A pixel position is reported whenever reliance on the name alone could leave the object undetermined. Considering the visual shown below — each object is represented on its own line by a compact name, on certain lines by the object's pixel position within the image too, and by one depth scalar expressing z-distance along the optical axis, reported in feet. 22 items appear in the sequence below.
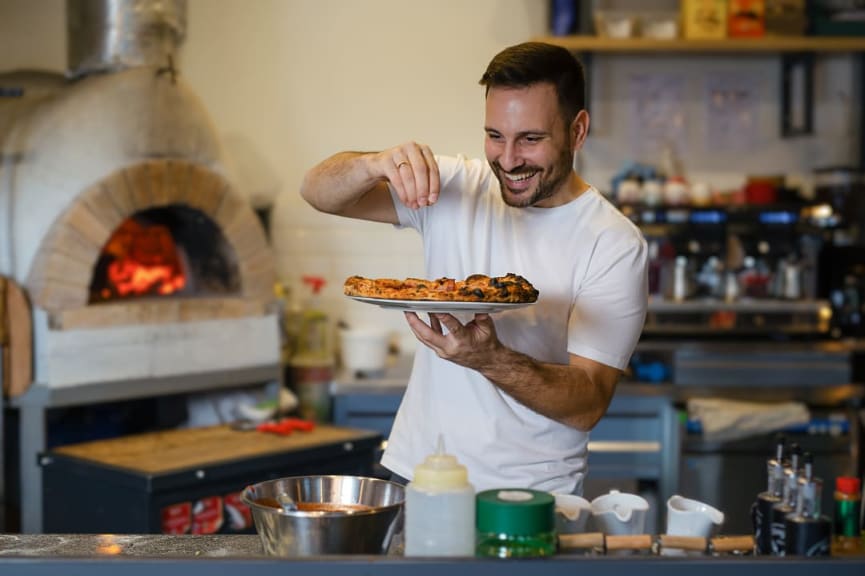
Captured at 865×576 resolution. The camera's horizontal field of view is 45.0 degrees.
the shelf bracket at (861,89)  16.08
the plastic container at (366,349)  14.14
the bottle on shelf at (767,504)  4.83
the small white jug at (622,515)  4.98
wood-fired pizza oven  11.44
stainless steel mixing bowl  4.71
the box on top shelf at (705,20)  15.11
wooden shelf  15.06
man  6.66
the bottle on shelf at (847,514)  5.14
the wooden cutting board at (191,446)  10.71
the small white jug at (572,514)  4.86
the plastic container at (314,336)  14.69
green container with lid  4.45
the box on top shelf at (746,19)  15.17
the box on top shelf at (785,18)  15.34
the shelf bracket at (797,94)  15.85
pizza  5.83
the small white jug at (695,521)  4.97
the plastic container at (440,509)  4.42
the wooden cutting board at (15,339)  11.02
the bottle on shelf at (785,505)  4.69
